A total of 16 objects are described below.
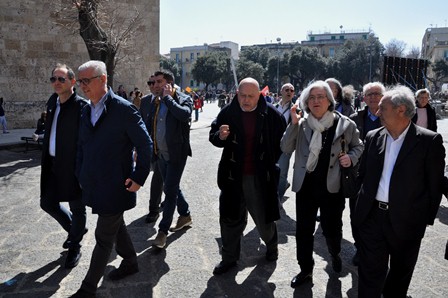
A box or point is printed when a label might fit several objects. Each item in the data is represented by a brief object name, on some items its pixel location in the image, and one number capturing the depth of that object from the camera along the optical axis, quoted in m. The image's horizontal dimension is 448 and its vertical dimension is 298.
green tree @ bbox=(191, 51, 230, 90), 61.22
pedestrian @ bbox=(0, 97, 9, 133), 13.19
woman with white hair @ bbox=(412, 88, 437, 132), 5.73
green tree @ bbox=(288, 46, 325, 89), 59.66
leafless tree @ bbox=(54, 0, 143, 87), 10.60
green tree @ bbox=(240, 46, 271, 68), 66.38
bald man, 3.48
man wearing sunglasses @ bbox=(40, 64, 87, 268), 3.64
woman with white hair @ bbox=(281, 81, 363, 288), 3.26
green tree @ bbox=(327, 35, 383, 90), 58.06
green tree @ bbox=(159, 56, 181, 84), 72.38
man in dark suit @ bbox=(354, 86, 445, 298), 2.52
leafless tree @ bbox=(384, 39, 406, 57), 62.66
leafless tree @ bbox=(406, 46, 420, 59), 65.94
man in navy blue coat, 3.01
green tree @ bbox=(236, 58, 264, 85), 58.19
